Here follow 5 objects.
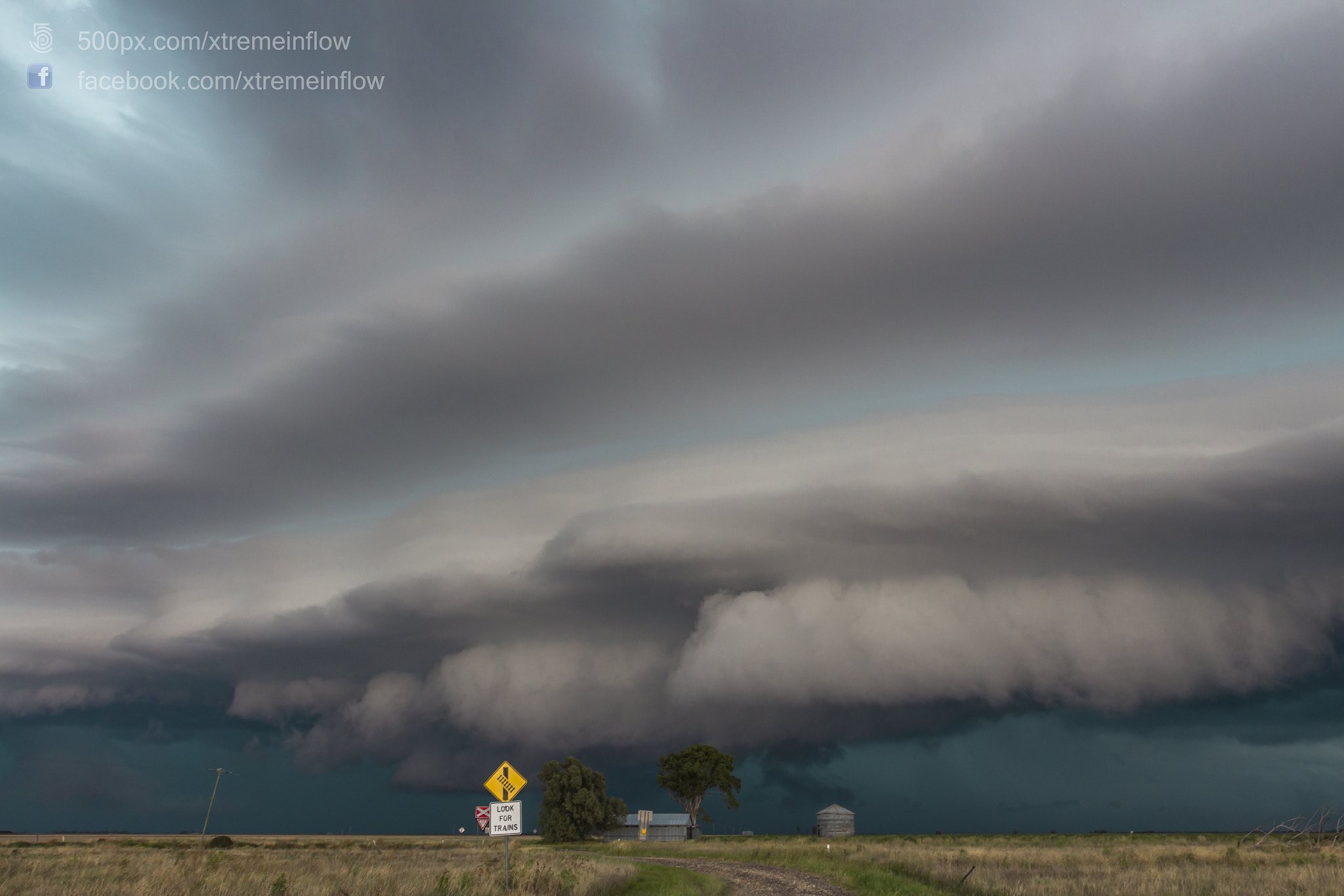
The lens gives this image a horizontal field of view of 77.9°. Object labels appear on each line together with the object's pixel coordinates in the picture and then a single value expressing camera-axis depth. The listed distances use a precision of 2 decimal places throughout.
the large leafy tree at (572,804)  99.50
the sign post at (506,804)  23.95
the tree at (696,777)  111.88
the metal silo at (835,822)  120.25
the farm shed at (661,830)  111.94
